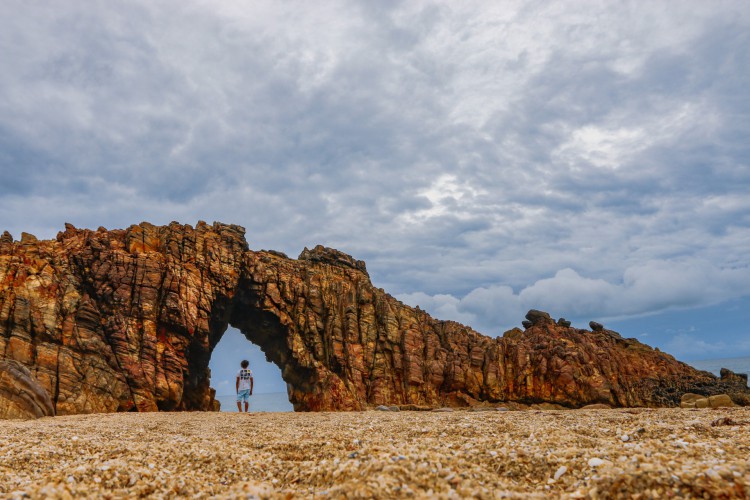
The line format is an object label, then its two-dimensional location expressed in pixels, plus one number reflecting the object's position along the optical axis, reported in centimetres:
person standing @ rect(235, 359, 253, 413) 3350
